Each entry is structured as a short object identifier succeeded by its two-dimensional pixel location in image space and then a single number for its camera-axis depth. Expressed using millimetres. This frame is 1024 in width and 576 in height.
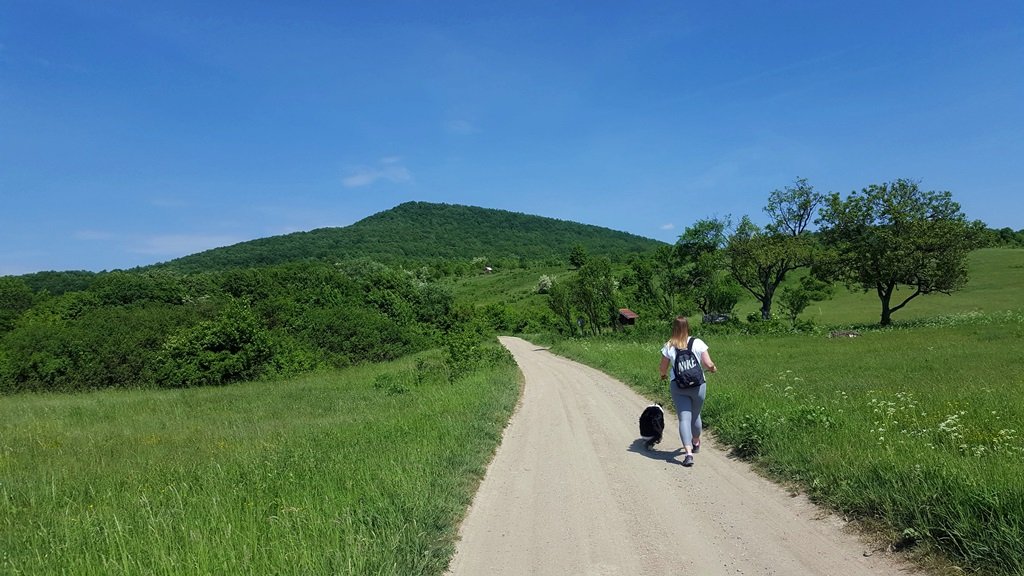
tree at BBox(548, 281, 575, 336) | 51812
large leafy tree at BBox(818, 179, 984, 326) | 39156
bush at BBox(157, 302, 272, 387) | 24828
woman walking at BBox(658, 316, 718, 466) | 7816
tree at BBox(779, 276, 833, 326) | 47938
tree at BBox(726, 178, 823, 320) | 48625
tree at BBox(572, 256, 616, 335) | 48469
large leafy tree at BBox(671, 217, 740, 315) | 50656
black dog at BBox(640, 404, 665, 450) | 8492
